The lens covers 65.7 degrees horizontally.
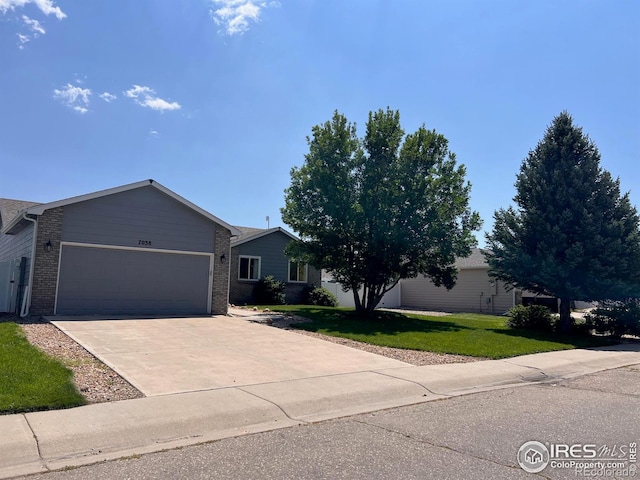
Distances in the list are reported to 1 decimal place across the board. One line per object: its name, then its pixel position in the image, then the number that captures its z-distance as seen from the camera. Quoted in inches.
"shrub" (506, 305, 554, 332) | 740.6
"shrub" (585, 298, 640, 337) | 698.2
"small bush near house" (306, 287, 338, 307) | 1053.2
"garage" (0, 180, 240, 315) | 596.1
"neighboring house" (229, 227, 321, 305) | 984.1
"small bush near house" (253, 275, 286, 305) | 979.9
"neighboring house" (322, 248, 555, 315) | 1099.9
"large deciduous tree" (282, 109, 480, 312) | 764.0
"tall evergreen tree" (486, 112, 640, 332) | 680.4
